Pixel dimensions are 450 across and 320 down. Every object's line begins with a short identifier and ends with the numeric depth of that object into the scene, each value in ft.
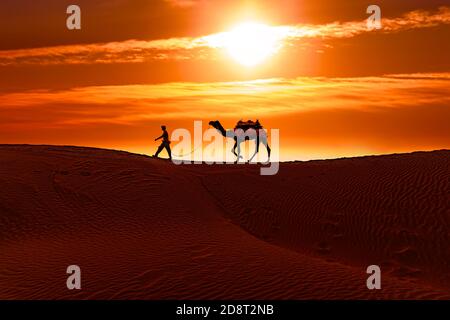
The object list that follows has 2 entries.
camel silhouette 101.50
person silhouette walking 96.84
